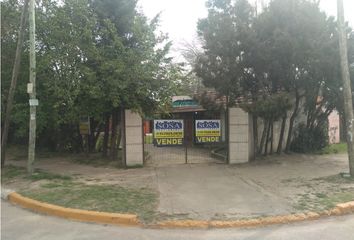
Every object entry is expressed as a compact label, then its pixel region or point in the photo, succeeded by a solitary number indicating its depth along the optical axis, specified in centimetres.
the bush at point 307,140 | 1828
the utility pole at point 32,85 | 1239
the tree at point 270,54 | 1443
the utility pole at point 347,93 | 1139
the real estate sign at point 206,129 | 1526
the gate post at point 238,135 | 1513
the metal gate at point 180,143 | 1505
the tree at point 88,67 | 1402
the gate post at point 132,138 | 1477
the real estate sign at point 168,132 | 1500
